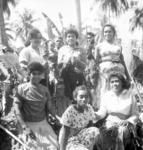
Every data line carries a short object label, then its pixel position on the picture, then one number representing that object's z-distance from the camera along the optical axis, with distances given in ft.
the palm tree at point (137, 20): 85.28
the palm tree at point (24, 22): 137.59
